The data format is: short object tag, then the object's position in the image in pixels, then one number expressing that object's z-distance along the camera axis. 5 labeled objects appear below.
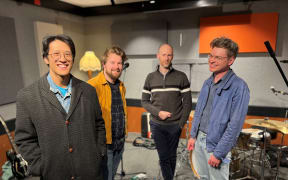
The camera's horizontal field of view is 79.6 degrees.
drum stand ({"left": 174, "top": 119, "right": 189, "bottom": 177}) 2.88
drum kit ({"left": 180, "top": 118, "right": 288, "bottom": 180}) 2.36
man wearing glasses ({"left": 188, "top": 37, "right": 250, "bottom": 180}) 1.31
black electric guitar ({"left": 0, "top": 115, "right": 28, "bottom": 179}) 1.81
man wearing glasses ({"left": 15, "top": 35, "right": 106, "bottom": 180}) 1.10
